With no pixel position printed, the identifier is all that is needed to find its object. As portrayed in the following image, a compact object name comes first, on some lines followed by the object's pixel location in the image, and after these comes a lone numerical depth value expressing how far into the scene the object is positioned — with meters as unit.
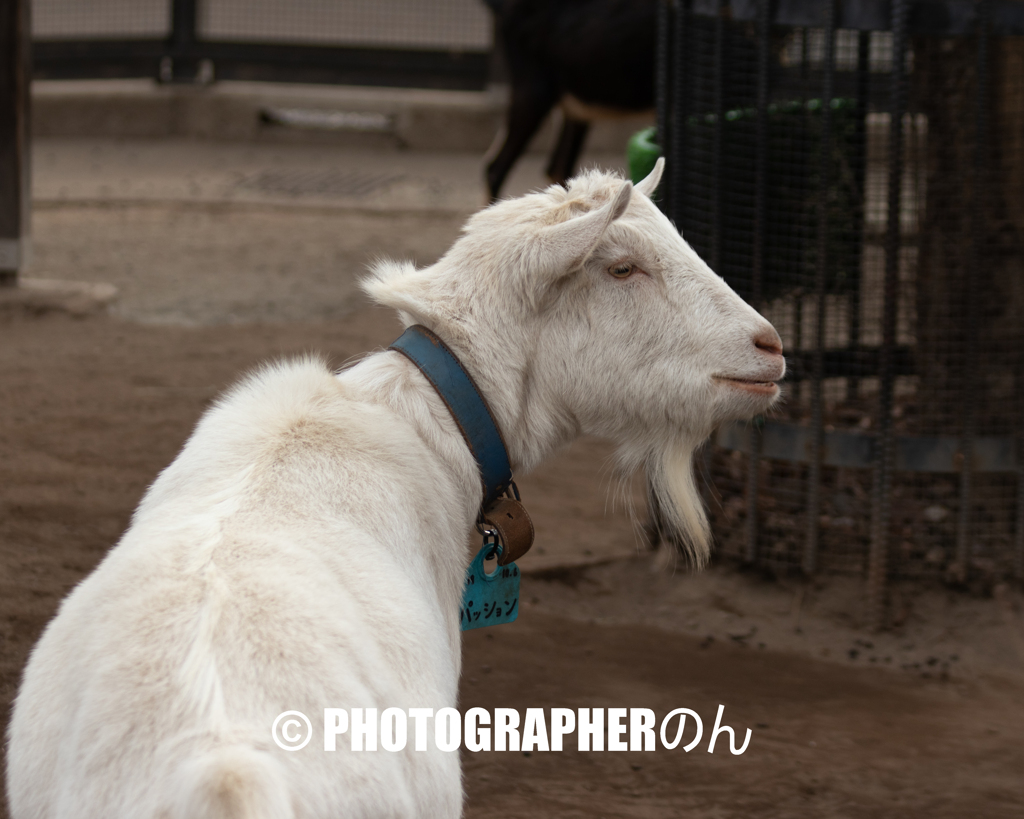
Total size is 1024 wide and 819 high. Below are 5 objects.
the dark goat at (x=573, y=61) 18.62
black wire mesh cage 8.60
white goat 3.34
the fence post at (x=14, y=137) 15.40
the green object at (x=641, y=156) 9.46
